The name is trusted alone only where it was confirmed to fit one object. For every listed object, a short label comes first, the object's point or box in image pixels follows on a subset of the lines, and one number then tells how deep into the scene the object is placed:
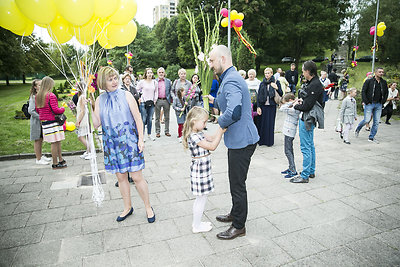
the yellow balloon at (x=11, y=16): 3.46
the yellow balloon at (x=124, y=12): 3.91
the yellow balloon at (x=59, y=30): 3.82
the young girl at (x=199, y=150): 2.92
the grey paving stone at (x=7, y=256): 2.74
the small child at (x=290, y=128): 4.83
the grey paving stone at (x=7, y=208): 3.79
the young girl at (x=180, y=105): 7.57
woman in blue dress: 3.23
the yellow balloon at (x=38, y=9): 3.26
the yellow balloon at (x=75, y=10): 3.28
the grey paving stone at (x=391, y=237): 2.94
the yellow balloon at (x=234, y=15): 8.23
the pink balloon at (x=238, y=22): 7.87
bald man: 2.66
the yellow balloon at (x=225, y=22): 8.24
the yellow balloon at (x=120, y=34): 4.36
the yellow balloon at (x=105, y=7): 3.45
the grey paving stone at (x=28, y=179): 4.91
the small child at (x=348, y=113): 7.28
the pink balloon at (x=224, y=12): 8.01
